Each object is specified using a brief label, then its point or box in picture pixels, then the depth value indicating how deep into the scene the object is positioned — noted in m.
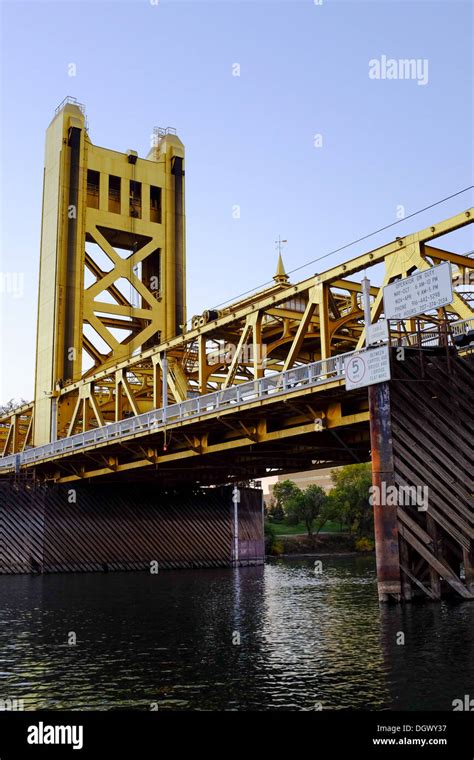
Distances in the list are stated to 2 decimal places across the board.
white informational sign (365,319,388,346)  27.27
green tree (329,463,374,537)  104.75
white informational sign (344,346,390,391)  26.67
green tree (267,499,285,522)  118.94
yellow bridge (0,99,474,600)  31.61
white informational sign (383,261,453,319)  26.57
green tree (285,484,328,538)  107.62
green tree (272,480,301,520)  119.55
